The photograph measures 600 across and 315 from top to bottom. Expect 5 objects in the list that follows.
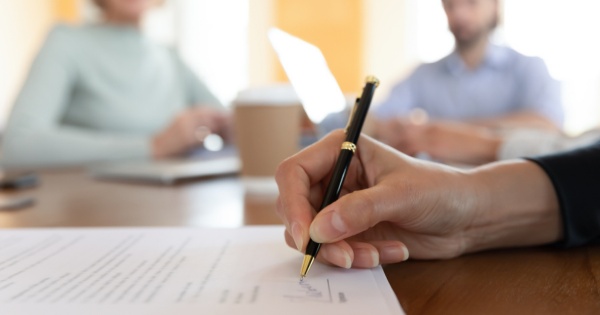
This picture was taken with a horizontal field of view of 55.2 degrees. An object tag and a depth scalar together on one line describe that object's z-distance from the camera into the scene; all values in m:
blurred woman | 1.38
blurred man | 2.10
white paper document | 0.34
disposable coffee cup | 0.85
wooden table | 0.36
